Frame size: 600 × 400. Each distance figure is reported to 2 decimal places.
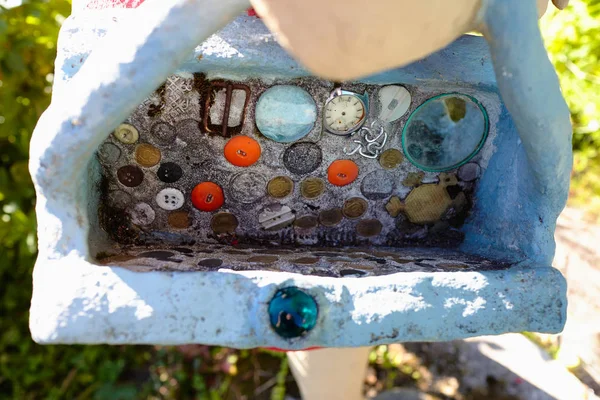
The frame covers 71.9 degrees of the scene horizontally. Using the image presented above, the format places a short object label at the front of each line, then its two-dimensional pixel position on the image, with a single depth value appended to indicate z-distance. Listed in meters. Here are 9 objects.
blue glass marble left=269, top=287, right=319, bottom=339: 0.20
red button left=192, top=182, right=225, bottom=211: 0.28
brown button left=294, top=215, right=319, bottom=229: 0.30
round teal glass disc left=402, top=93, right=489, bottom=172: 0.28
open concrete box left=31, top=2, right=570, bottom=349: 0.19
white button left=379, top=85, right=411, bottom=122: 0.27
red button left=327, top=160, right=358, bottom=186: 0.29
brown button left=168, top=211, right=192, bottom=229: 0.29
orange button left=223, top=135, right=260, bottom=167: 0.27
